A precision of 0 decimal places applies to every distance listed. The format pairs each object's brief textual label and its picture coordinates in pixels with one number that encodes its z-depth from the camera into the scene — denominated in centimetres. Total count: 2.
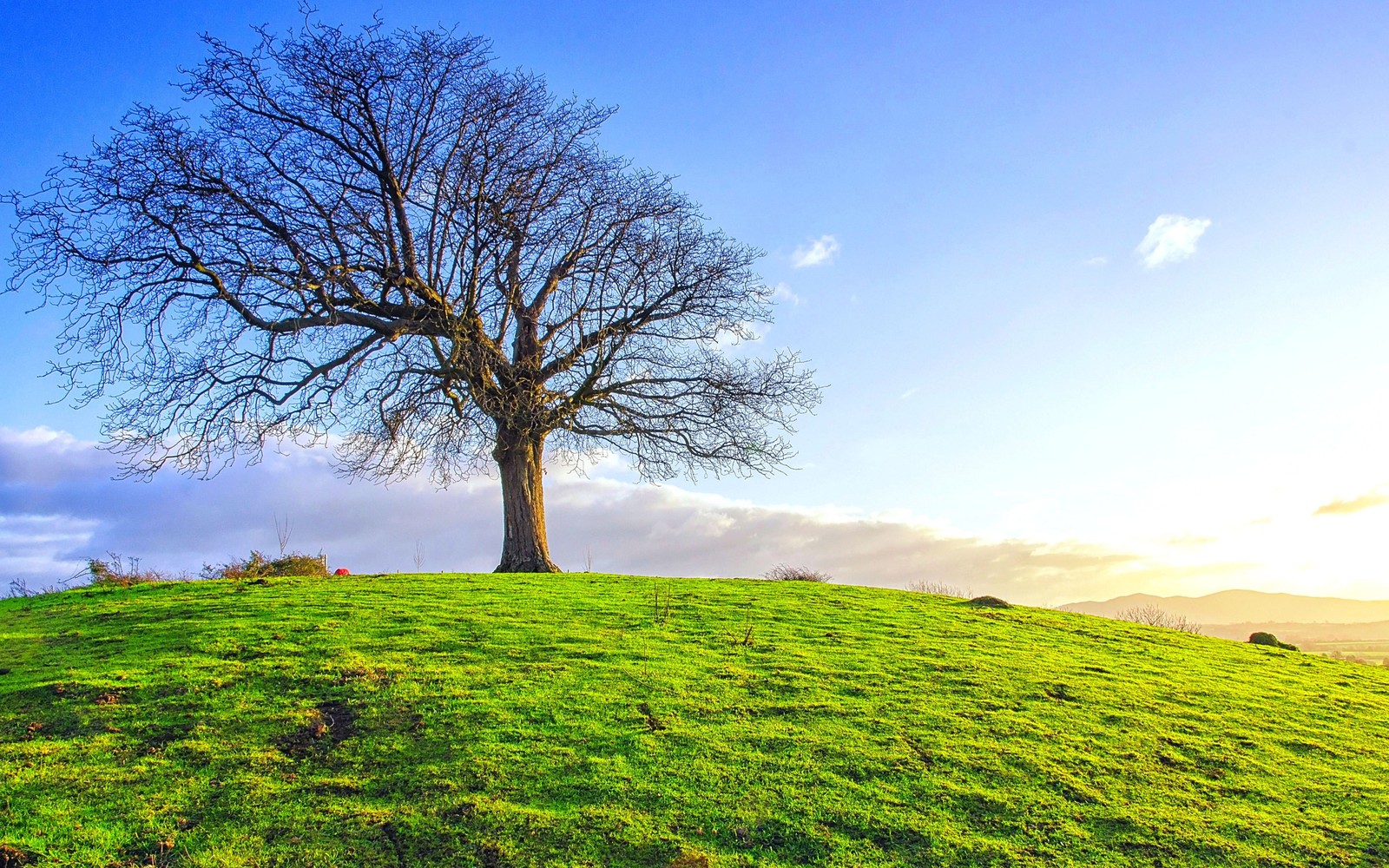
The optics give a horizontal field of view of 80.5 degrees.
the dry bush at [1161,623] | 1926
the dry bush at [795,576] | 2120
